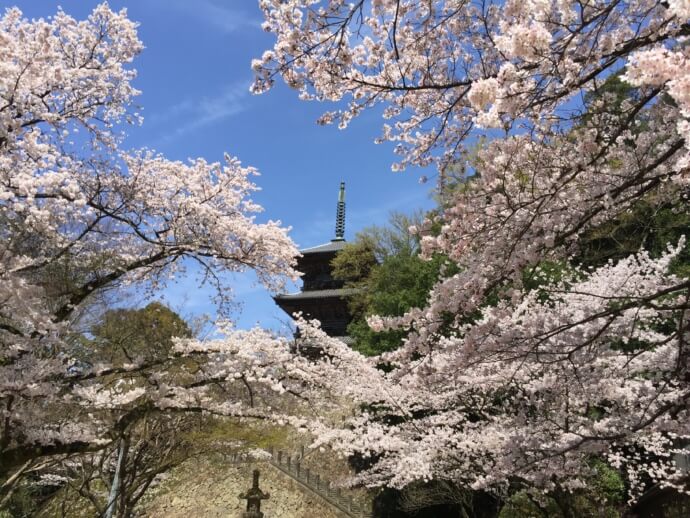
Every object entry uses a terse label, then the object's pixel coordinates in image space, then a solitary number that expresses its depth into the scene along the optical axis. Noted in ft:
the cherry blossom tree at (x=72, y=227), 15.71
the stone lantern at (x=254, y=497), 41.32
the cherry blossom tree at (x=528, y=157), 9.44
